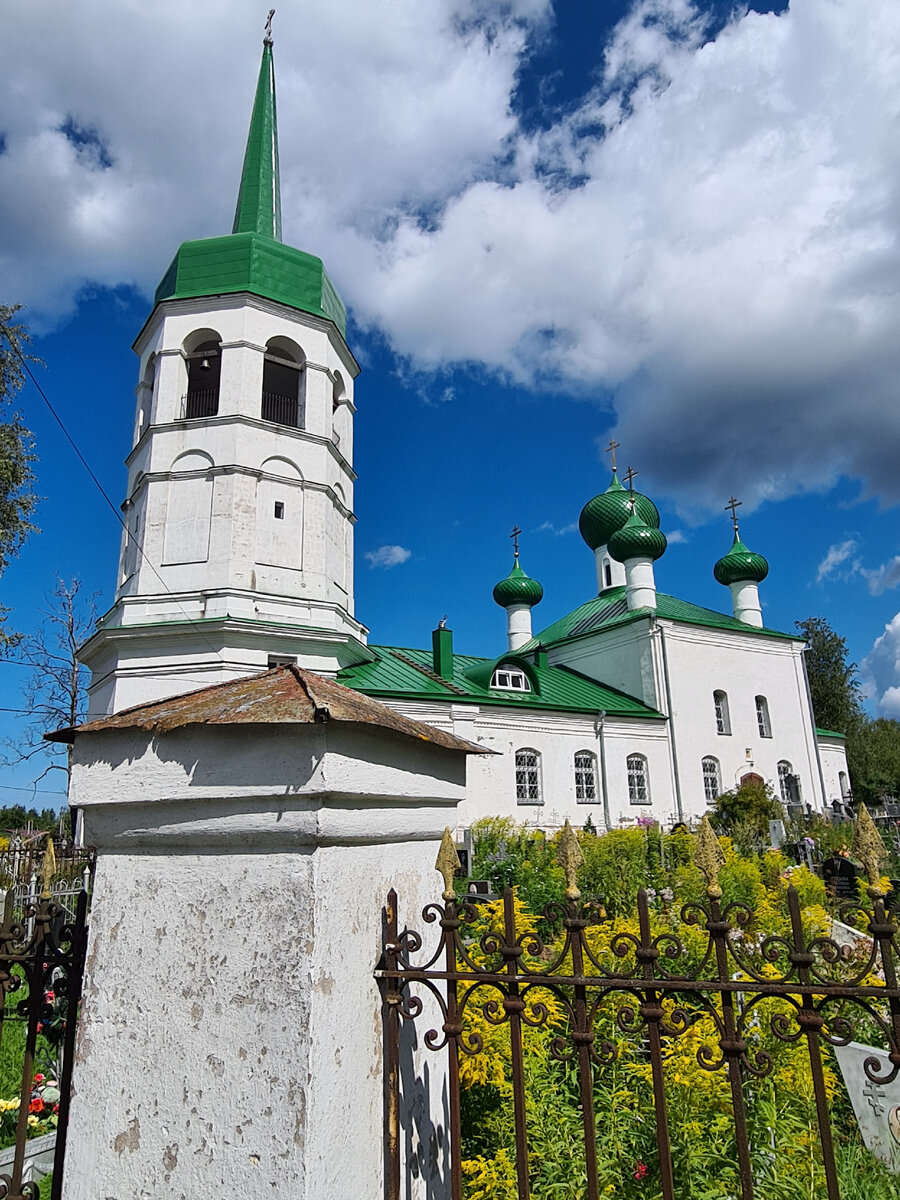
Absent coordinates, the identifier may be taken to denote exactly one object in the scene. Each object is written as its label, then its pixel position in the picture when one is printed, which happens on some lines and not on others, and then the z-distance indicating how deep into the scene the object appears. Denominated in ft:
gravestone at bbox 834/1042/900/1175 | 10.27
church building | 50.44
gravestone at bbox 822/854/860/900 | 35.93
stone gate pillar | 5.02
